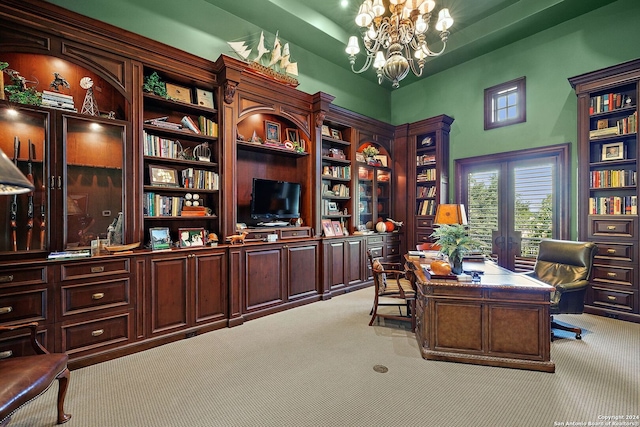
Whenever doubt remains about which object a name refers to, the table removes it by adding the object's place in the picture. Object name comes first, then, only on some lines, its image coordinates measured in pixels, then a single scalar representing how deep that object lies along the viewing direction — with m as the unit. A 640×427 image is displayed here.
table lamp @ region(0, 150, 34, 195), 1.13
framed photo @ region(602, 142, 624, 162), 3.82
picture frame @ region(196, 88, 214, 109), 3.61
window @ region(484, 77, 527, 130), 4.86
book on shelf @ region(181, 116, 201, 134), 3.48
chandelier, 2.85
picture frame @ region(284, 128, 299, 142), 4.62
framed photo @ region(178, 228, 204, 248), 3.38
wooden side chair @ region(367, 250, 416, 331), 3.32
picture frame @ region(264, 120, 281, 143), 4.38
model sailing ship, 4.01
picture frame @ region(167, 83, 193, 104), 3.43
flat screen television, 4.11
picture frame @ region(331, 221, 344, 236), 5.04
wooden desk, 2.52
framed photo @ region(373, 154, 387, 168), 6.05
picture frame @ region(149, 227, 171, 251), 3.15
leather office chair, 3.11
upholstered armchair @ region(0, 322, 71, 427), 1.52
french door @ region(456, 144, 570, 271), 4.53
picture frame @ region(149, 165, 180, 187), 3.28
